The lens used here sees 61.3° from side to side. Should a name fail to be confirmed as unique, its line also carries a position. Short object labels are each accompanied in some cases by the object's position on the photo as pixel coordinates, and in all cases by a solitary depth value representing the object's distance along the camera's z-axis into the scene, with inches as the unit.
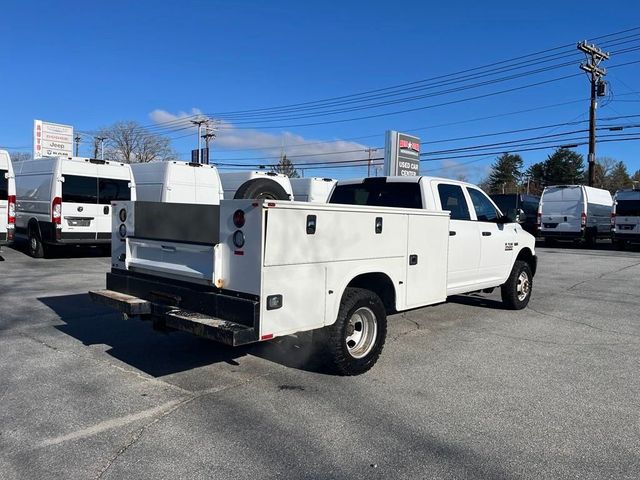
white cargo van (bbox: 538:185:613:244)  902.3
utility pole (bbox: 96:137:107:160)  2475.1
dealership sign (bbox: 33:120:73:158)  1274.6
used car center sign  657.6
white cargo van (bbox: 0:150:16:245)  488.4
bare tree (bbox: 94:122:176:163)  2674.7
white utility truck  169.9
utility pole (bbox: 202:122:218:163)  2309.3
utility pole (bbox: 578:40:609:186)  1201.4
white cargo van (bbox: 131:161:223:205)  618.0
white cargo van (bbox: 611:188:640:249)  860.6
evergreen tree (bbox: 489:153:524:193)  3627.0
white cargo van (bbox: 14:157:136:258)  546.3
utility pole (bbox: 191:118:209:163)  2272.4
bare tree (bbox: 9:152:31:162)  2759.8
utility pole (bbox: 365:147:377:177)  2354.3
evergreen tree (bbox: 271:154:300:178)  2539.4
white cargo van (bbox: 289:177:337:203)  764.0
